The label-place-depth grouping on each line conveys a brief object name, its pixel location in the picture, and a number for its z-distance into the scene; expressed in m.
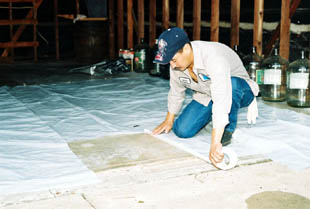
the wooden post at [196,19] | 5.22
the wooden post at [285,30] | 4.12
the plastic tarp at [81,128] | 2.39
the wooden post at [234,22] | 4.66
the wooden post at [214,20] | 4.88
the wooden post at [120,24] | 6.91
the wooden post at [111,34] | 7.24
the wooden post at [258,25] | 4.37
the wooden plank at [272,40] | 4.51
